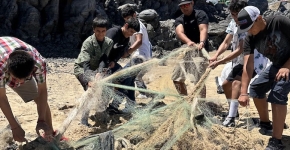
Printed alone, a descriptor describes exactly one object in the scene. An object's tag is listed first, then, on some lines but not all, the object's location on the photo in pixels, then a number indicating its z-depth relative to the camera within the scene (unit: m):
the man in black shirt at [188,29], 5.58
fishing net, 4.14
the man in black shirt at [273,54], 4.29
